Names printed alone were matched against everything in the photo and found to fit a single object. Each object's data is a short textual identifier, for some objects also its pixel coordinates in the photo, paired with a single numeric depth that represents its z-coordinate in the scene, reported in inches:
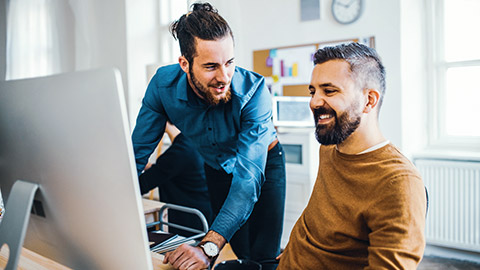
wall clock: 130.8
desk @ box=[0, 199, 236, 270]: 42.5
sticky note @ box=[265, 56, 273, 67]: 154.2
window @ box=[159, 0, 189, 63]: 199.0
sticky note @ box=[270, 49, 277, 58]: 152.7
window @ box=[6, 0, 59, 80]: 223.9
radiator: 118.6
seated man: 38.5
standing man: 55.4
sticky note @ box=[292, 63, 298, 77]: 147.5
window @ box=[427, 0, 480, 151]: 127.9
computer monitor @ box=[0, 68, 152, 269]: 25.9
